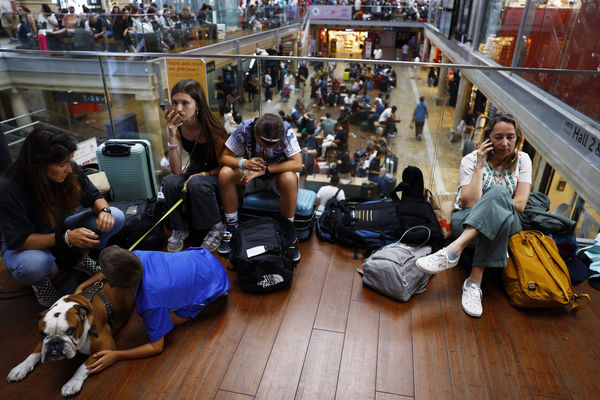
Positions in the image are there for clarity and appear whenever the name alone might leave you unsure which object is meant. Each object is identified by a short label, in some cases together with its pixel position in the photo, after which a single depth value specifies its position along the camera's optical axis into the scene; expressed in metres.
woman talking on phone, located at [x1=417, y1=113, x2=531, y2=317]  2.41
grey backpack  2.50
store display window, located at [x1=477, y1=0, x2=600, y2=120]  5.23
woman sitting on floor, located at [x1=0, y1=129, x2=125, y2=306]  2.13
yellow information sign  3.42
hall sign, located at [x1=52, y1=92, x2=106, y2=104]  4.38
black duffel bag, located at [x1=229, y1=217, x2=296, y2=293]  2.52
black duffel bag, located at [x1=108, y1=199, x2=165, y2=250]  2.79
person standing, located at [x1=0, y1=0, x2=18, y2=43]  9.24
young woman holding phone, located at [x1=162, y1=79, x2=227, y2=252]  2.90
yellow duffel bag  2.37
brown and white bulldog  1.77
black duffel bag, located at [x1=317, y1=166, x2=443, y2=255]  2.82
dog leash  2.68
